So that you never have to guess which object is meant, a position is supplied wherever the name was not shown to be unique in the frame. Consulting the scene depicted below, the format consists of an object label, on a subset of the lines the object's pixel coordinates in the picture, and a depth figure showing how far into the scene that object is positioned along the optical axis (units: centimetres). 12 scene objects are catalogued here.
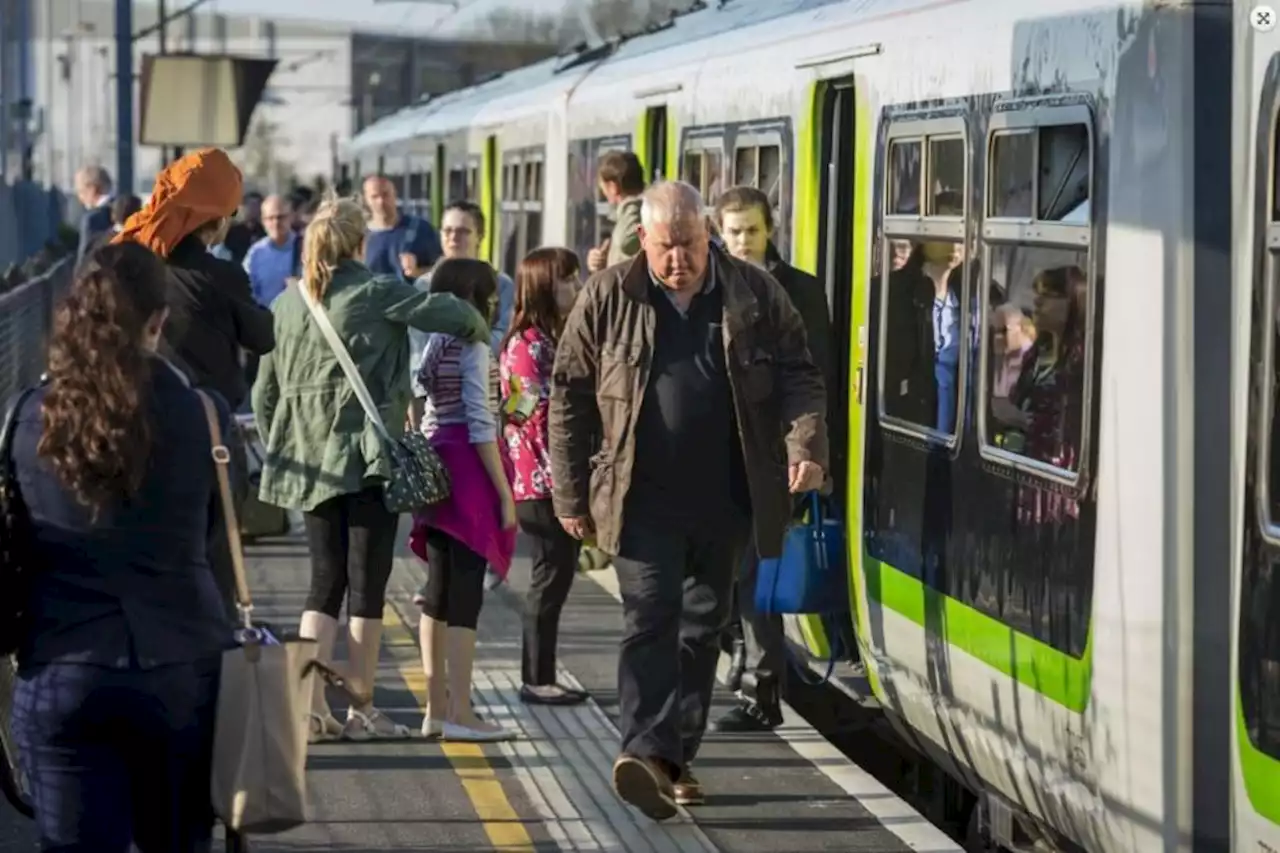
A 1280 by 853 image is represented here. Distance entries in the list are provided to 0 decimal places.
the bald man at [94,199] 3706
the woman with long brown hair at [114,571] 969
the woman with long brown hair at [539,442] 1878
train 1120
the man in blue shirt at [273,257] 3134
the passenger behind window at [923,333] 1539
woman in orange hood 1441
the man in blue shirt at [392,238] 2942
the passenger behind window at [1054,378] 1279
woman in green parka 1723
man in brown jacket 1552
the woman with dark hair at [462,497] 1798
